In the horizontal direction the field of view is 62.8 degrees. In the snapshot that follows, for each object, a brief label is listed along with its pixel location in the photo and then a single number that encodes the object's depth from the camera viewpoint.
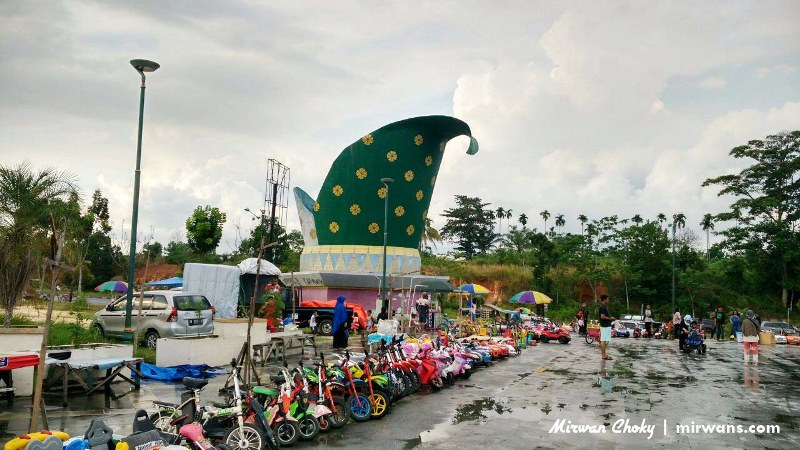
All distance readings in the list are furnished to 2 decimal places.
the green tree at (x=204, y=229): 48.97
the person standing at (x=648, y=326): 33.75
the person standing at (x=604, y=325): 16.22
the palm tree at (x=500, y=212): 83.75
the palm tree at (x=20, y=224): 14.51
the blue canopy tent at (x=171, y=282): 37.57
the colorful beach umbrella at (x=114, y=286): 40.66
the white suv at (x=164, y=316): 16.95
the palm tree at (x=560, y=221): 81.06
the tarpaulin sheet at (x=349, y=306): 26.33
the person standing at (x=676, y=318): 29.06
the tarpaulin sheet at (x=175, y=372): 12.85
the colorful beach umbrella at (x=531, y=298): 33.28
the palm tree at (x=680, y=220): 71.65
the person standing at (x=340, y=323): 18.80
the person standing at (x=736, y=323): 32.04
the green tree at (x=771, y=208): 46.22
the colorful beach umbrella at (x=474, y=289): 34.69
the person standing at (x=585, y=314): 30.75
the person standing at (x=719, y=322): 32.16
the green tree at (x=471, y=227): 81.81
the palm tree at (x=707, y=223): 54.39
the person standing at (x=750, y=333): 18.26
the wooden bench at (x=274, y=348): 14.91
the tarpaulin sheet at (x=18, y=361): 8.47
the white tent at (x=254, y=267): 28.91
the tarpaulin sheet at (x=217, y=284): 25.83
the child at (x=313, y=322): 24.50
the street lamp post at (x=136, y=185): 13.42
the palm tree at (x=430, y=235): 70.31
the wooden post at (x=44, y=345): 6.18
